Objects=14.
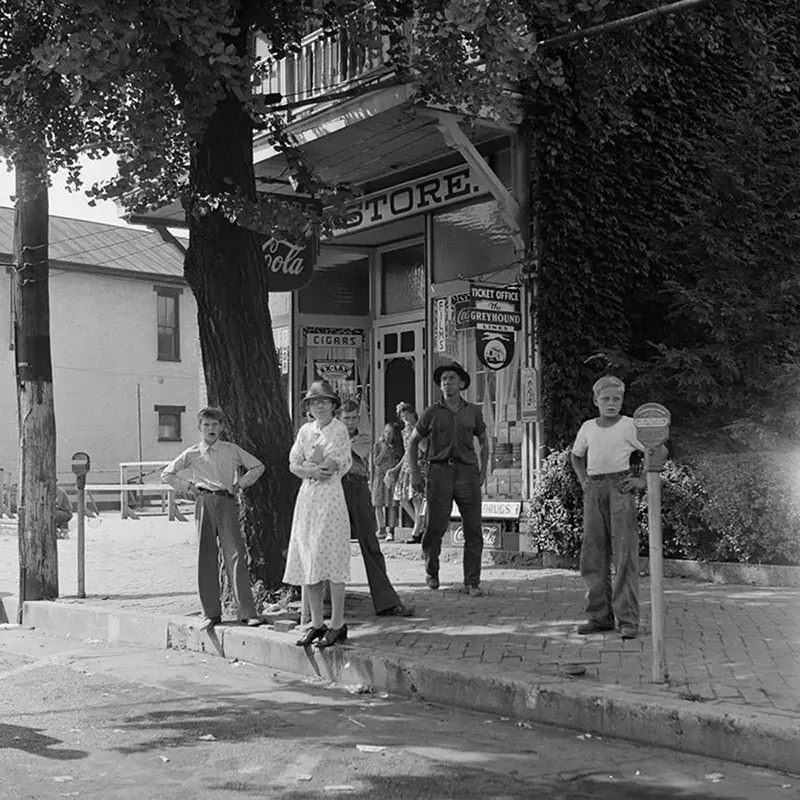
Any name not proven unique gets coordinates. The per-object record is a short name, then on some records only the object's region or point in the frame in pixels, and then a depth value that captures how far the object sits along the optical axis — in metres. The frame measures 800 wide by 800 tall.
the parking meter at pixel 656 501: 6.06
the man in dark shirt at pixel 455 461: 9.84
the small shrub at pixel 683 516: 10.54
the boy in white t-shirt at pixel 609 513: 7.55
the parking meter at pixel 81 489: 10.71
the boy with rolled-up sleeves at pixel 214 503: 8.49
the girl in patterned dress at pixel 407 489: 13.53
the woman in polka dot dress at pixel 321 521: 7.56
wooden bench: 21.56
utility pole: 10.70
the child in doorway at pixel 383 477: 14.68
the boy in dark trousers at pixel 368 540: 8.57
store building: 12.54
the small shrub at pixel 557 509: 11.71
